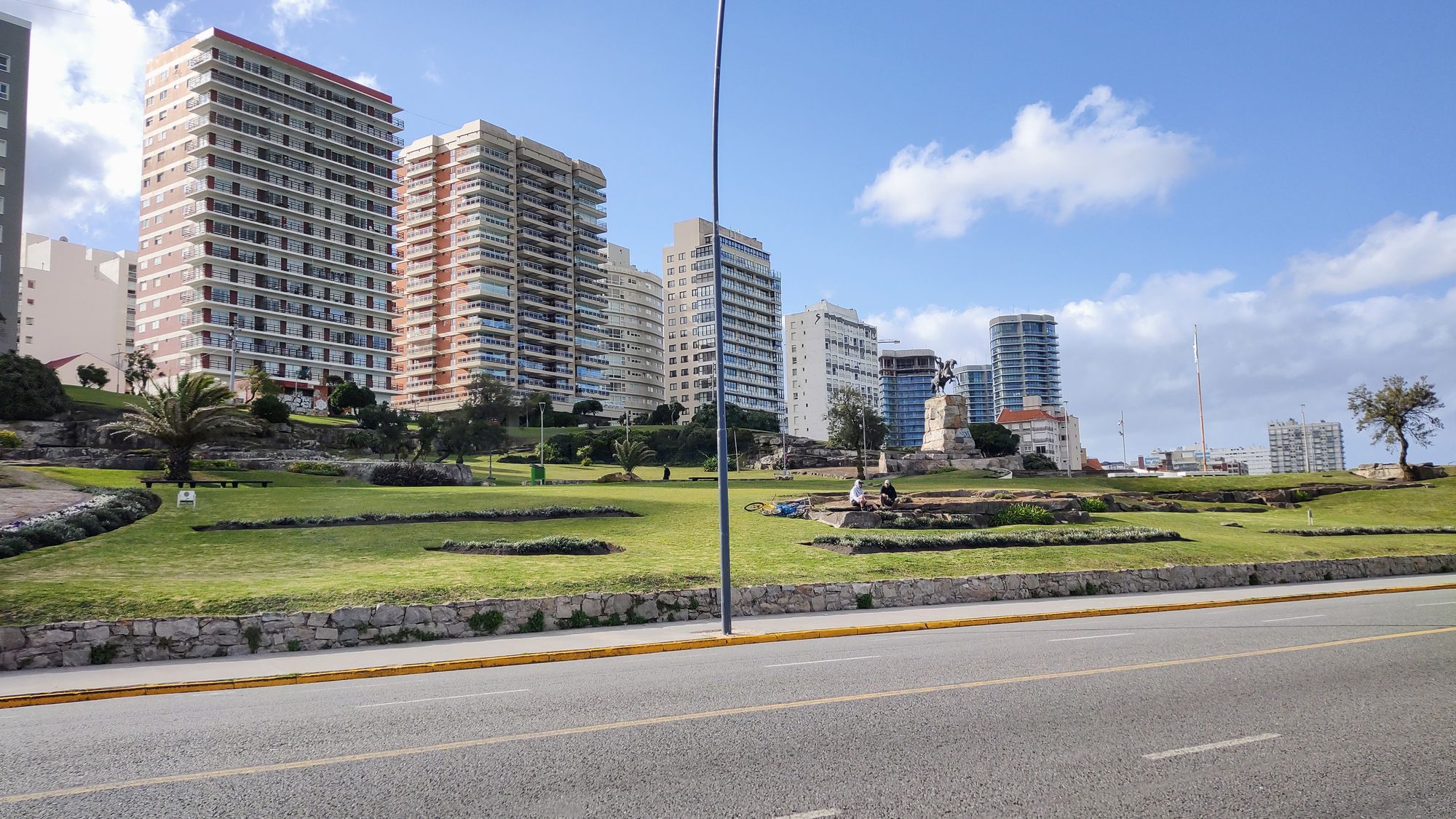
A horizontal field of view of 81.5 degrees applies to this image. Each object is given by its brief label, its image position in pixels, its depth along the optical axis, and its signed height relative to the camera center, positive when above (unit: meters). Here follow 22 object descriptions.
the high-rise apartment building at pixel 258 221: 102.81 +33.18
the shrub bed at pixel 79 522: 19.00 -1.02
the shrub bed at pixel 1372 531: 31.75 -3.10
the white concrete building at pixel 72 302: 112.12 +25.26
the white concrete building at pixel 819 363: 184.38 +22.46
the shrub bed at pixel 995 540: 24.33 -2.47
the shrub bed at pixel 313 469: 50.09 +0.47
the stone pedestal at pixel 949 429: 72.25 +2.85
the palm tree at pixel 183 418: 38.91 +2.89
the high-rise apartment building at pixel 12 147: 73.00 +29.82
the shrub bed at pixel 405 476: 46.34 -0.09
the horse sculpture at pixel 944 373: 74.38 +7.76
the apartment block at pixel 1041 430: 170.25 +6.09
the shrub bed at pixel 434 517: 25.86 -1.43
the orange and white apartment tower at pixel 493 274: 133.00 +32.71
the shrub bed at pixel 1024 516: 31.17 -2.10
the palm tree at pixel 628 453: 60.50 +1.18
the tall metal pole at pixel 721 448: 15.98 +0.39
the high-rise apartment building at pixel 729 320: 168.12 +30.06
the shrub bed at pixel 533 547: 22.02 -1.98
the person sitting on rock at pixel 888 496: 33.34 -1.32
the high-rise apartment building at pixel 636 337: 164.75 +26.26
